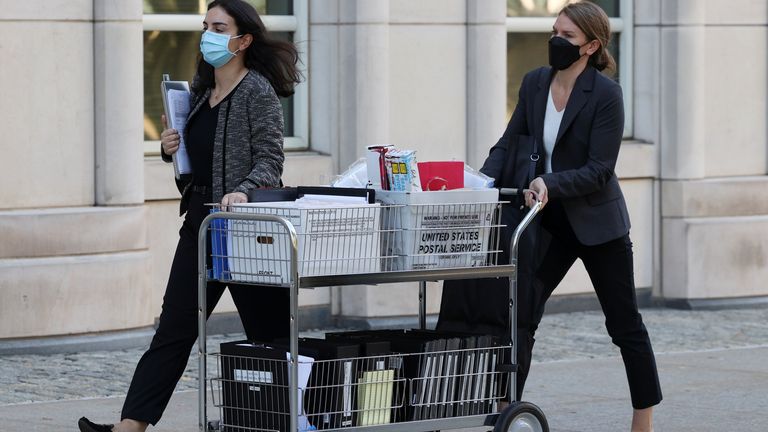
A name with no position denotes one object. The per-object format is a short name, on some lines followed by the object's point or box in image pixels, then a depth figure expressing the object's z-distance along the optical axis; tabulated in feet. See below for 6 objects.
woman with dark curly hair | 43.50
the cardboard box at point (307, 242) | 37.93
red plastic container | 40.75
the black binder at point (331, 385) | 39.06
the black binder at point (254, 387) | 38.93
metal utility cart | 38.11
